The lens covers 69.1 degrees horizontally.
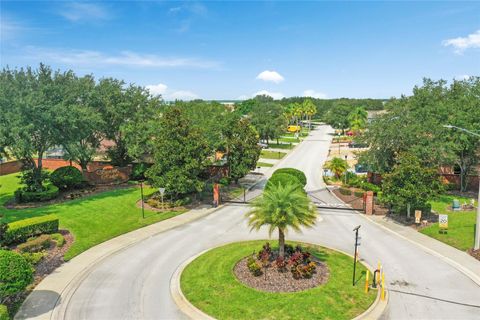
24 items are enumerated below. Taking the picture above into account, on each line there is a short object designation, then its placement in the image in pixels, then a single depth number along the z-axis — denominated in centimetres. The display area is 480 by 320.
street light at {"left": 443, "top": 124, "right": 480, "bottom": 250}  2127
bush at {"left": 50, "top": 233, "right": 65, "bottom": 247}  2150
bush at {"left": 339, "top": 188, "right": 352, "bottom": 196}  3656
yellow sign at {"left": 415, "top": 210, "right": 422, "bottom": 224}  2616
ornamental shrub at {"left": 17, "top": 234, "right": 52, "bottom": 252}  2002
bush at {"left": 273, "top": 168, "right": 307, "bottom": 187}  3488
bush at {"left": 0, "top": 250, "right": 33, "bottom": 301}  1398
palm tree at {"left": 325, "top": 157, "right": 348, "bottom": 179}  4291
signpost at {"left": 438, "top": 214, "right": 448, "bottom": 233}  2448
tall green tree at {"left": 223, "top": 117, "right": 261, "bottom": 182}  3734
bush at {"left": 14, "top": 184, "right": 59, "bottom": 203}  3075
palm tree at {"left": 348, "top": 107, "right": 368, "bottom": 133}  8301
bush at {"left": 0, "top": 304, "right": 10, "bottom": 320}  1278
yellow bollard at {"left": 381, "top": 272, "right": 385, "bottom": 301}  1599
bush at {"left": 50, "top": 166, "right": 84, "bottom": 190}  3459
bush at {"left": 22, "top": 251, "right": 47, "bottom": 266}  1867
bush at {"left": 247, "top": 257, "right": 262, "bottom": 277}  1780
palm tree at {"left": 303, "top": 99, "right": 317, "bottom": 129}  11900
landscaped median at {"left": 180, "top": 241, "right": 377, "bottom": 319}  1475
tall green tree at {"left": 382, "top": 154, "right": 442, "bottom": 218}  2603
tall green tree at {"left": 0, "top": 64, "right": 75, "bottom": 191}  2794
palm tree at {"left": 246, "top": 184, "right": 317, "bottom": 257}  1753
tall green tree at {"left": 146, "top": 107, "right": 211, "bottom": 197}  2945
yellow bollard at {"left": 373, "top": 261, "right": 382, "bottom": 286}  1748
